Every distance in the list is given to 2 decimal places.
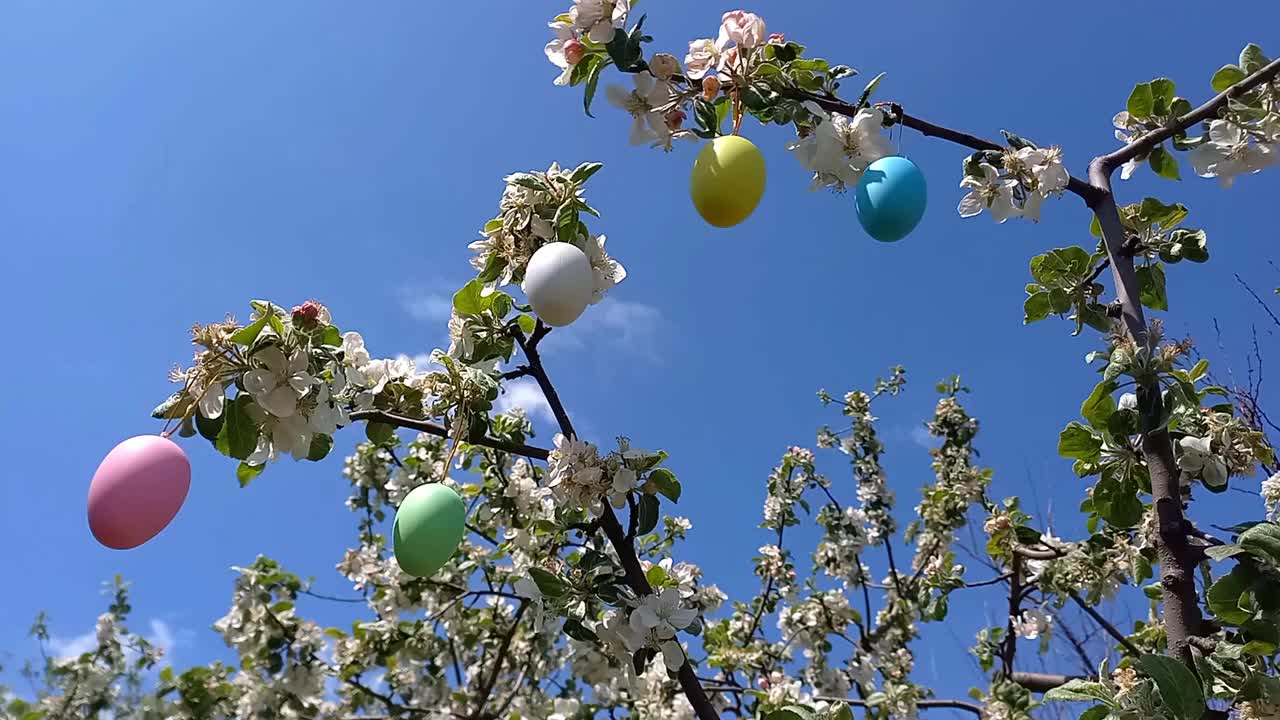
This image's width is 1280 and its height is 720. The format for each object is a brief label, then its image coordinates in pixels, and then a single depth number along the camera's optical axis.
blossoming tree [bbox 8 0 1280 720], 0.47
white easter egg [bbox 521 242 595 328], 0.51
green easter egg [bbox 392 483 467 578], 0.49
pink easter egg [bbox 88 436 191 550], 0.45
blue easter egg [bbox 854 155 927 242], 0.54
